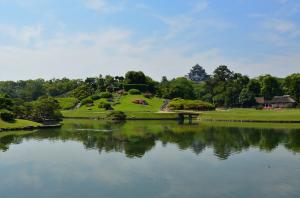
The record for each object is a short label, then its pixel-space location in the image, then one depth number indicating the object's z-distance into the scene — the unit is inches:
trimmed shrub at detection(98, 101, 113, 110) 4259.4
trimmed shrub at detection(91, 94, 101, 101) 4704.7
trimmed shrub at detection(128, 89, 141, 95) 4995.1
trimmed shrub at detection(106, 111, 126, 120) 3732.8
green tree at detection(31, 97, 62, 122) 3014.3
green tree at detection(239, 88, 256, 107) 4782.2
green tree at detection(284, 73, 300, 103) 4434.1
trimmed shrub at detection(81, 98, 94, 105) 4598.7
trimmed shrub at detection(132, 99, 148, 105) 4497.5
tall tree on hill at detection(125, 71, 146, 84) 5383.9
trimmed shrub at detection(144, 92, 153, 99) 4913.9
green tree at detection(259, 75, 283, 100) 5034.5
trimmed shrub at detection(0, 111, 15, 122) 2568.9
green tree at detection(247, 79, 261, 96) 5025.3
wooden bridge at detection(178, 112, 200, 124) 3763.5
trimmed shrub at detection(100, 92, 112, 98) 4737.9
